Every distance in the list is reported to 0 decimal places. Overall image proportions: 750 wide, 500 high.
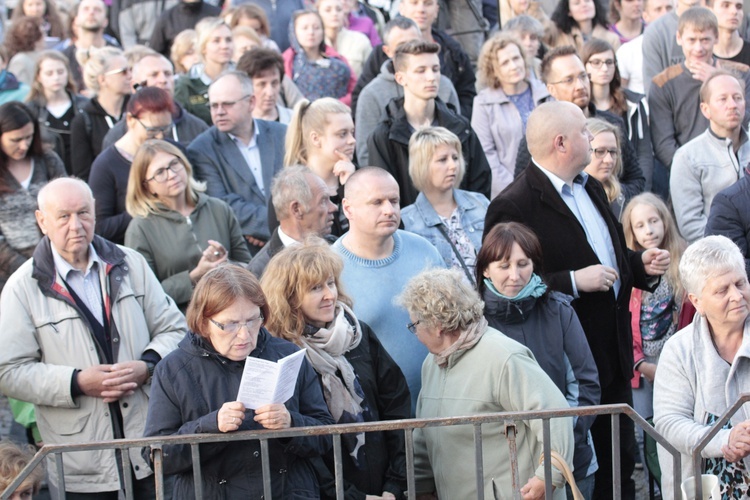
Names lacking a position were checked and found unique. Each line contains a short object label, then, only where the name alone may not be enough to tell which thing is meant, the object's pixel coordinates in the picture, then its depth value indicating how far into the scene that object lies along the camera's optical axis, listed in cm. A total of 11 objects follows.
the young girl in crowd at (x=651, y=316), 1345
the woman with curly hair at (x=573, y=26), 2137
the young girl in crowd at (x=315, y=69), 1980
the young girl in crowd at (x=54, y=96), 1822
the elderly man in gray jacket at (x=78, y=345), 1073
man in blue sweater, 1102
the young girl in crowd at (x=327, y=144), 1387
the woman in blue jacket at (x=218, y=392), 874
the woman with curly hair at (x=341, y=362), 964
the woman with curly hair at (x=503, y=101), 1686
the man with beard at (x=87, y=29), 2158
